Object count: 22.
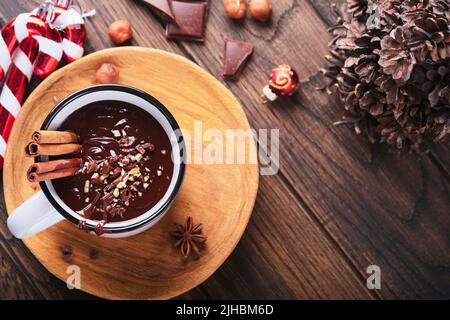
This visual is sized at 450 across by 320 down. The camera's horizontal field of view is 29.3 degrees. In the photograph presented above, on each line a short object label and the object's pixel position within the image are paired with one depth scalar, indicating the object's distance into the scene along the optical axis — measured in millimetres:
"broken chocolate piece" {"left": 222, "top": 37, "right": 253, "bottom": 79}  599
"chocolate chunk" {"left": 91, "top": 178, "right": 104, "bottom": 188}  528
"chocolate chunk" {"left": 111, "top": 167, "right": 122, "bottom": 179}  533
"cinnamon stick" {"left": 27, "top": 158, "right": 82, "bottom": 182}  493
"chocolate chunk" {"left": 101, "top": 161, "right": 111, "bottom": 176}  529
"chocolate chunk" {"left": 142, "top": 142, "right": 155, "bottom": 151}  529
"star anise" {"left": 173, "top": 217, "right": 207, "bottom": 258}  546
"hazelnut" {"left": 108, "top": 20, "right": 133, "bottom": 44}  595
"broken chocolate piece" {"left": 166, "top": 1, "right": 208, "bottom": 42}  604
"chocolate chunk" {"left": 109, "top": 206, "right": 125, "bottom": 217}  523
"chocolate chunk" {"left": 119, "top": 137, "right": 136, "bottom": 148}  529
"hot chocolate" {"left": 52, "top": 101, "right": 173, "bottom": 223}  526
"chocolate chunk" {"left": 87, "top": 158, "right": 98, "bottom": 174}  527
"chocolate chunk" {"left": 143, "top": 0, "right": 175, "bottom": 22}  598
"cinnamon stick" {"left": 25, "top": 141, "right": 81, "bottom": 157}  498
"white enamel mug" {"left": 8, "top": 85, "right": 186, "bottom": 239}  510
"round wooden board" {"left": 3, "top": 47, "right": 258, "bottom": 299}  555
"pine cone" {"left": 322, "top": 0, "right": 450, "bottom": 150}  524
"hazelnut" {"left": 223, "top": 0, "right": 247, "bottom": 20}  600
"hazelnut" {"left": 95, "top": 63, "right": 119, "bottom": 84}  548
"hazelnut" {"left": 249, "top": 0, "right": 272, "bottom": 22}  600
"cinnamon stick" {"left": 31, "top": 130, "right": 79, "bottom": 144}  498
